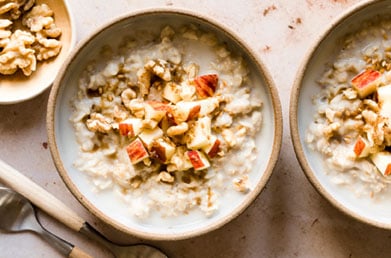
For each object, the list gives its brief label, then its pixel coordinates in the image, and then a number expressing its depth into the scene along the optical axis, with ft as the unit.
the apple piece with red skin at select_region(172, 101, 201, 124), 1.93
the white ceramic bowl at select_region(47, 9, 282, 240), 1.93
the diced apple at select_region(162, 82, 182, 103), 1.96
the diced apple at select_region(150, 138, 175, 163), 1.93
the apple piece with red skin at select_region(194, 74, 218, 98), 1.96
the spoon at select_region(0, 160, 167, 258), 2.10
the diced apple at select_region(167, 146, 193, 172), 1.95
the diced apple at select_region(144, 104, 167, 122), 1.93
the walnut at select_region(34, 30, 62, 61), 2.06
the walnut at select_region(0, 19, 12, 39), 2.05
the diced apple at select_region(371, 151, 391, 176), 1.90
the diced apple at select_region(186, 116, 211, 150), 1.93
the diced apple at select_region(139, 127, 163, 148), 1.94
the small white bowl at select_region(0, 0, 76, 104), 2.06
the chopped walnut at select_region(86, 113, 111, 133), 1.98
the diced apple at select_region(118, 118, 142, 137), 1.94
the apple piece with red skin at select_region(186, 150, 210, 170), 1.93
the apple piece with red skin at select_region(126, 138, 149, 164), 1.94
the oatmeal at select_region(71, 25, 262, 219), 1.95
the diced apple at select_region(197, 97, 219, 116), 1.94
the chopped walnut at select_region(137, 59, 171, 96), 1.96
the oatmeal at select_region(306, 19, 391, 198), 1.93
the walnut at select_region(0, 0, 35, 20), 2.06
